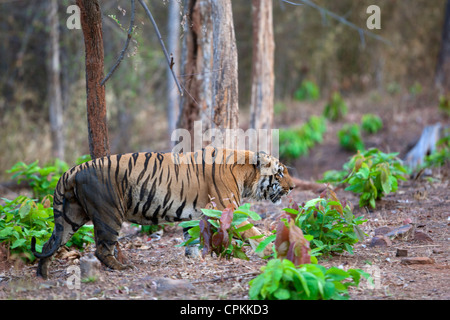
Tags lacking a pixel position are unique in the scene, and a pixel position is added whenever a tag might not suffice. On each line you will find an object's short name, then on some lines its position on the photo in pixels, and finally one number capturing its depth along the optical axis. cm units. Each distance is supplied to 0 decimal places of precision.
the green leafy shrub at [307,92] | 4065
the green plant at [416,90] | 3438
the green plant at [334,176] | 1558
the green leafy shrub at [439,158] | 1773
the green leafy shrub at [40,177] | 1341
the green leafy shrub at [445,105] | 2714
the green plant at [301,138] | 2661
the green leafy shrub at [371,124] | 2805
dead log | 2009
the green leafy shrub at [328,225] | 956
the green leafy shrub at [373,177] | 1258
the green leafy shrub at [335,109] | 3228
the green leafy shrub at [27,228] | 1023
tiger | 971
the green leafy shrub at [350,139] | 2569
